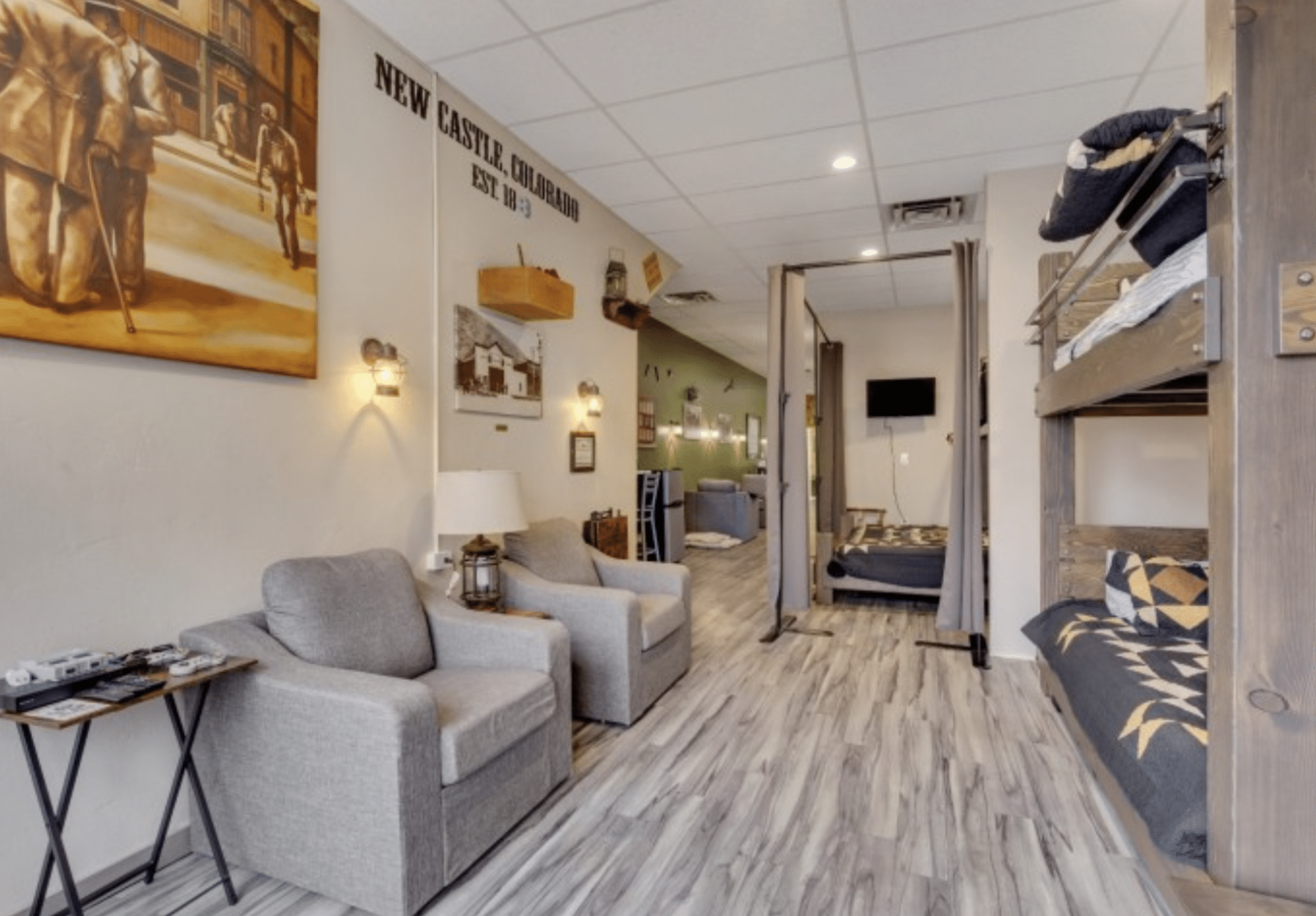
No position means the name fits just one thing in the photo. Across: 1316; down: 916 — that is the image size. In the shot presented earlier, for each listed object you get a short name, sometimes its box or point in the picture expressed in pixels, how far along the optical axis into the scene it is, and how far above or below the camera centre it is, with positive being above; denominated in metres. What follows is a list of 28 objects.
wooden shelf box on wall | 3.25 +0.86
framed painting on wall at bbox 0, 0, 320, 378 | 1.69 +0.78
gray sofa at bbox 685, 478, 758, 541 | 9.28 -0.67
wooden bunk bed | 1.16 +0.03
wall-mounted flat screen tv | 7.12 +0.72
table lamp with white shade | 2.78 -0.23
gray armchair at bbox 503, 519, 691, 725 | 3.04 -0.77
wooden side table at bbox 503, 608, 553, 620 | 2.98 -0.70
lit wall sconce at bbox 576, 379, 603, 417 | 4.35 +0.43
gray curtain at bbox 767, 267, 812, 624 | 4.51 +0.10
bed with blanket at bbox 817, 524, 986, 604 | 5.08 -0.82
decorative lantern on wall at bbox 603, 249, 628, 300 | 4.61 +1.31
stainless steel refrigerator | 7.34 -0.66
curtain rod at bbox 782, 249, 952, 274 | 4.18 +1.36
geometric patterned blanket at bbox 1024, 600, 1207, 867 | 1.54 -0.74
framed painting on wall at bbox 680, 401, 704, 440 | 9.21 +0.60
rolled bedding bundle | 1.57 +0.76
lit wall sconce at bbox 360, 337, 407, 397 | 2.69 +0.40
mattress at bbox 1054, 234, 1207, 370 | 1.45 +0.44
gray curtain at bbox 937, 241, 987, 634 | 3.96 -0.13
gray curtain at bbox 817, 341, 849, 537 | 6.68 +0.23
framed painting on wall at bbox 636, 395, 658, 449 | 7.77 +0.45
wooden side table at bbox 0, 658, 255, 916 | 1.51 -0.83
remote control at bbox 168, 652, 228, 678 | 1.72 -0.55
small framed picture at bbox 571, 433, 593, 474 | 4.27 +0.07
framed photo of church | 3.24 +0.51
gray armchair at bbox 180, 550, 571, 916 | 1.74 -0.82
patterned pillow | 2.67 -0.56
